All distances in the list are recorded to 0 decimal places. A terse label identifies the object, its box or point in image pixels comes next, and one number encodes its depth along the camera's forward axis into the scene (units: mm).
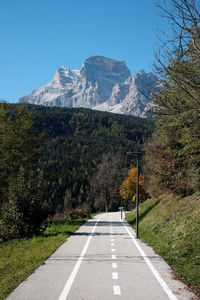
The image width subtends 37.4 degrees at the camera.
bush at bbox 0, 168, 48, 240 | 19734
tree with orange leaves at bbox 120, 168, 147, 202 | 65363
